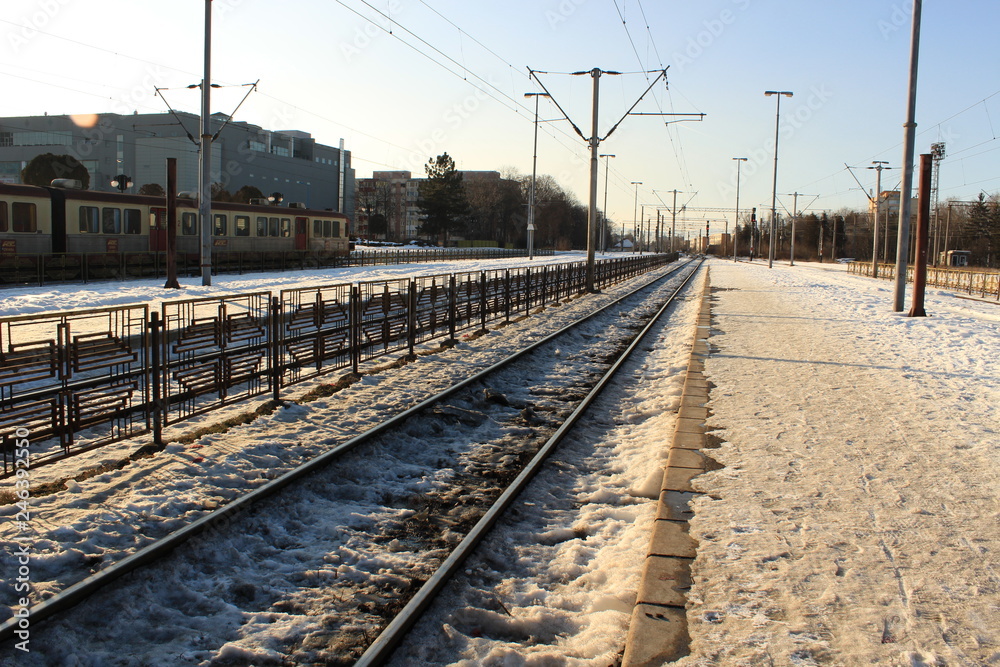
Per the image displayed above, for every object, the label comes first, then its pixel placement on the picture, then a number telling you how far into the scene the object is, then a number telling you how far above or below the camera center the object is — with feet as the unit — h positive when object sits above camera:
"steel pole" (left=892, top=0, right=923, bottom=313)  63.46 +7.70
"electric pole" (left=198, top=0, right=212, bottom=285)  73.31 +8.04
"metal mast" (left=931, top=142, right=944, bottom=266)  237.90 +32.78
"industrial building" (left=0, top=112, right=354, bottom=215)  249.34 +35.08
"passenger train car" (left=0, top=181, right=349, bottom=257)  81.87 +3.73
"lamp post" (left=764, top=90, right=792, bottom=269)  169.81 +33.89
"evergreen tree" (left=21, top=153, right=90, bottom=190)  177.78 +18.82
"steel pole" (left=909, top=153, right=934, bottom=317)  66.91 +2.73
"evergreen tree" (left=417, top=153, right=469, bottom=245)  311.27 +24.35
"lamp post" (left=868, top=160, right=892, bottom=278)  175.73 +18.58
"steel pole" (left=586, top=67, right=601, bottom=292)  97.19 +9.24
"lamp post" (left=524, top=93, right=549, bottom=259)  173.47 +11.87
